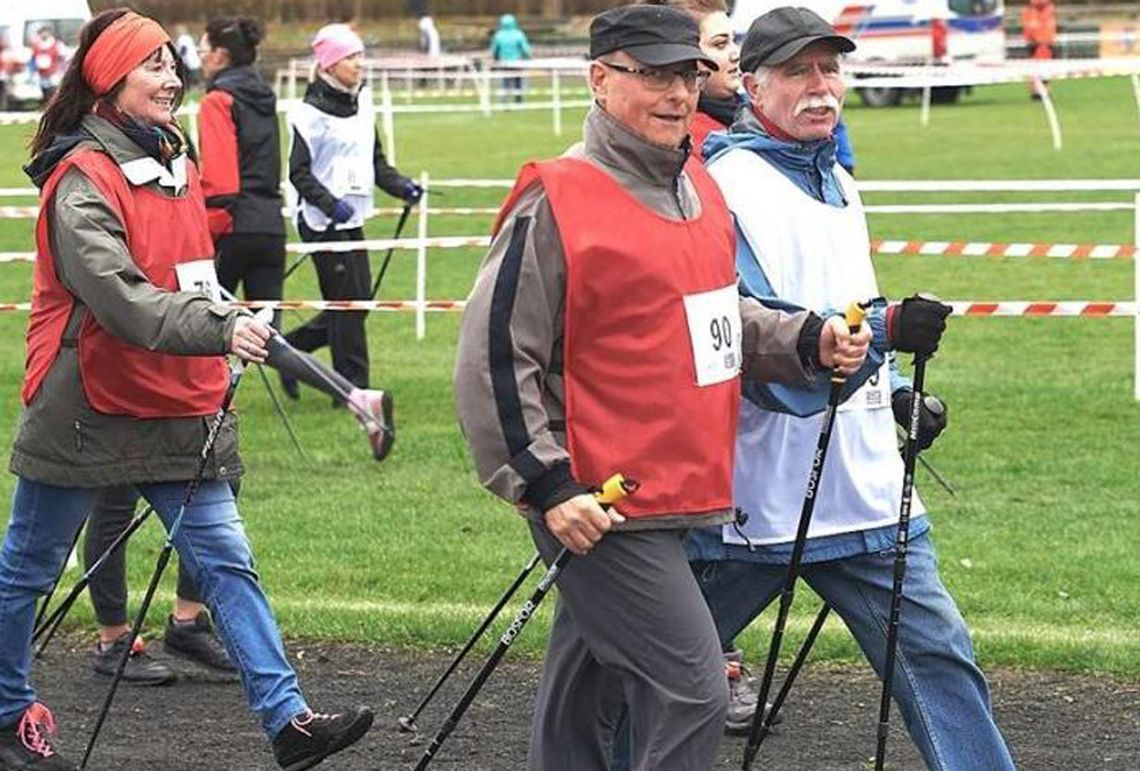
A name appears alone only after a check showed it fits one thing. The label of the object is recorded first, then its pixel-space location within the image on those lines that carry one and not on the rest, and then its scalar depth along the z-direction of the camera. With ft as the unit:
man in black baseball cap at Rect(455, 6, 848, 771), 15.61
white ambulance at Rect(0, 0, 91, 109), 123.69
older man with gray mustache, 17.12
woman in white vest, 41.78
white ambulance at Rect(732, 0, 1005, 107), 141.69
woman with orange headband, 20.13
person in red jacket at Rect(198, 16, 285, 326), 40.34
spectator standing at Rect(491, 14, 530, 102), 164.66
